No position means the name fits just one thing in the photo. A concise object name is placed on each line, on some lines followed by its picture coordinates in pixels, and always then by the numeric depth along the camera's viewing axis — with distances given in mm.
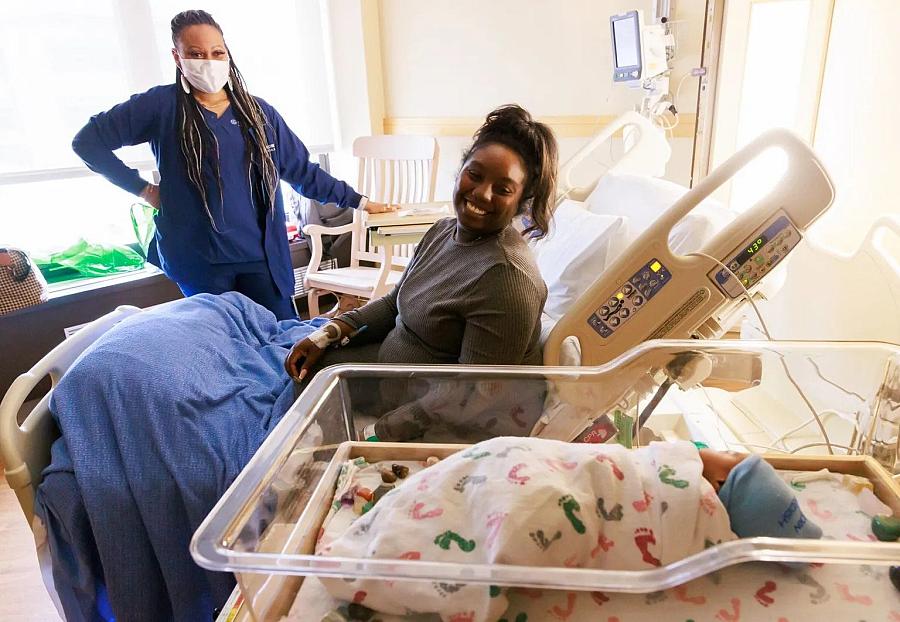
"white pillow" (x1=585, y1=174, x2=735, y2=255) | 1451
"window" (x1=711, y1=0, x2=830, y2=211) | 2475
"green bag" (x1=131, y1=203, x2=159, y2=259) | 2865
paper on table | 2248
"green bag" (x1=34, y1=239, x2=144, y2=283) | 2893
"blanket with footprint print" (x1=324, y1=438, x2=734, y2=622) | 682
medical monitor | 2504
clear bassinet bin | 806
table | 2086
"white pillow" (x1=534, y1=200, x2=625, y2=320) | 1771
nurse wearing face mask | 1916
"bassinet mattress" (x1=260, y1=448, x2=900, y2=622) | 706
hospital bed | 1128
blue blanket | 1178
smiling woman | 1247
